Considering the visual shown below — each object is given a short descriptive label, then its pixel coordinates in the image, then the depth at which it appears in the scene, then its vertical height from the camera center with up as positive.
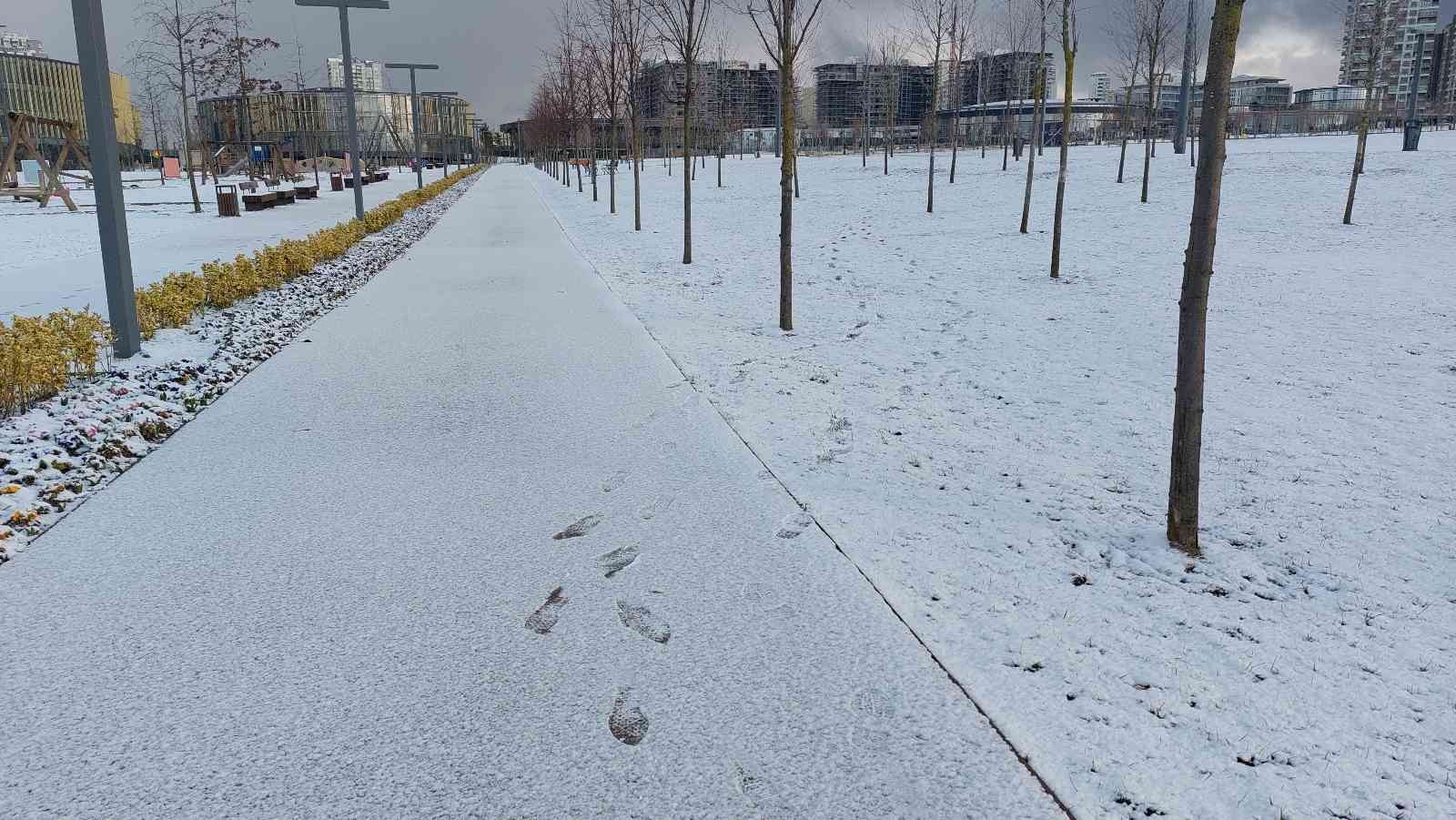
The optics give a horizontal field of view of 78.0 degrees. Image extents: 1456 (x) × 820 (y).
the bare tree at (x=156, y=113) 53.96 +5.96
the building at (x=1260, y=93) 138.75 +18.62
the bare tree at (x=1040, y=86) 14.38 +2.35
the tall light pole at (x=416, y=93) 36.47 +4.86
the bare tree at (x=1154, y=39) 23.52 +4.50
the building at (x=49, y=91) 95.25 +12.65
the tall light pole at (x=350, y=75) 21.44 +3.14
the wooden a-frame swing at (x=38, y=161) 30.97 +1.56
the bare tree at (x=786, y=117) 9.47 +0.93
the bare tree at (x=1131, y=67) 27.41 +4.40
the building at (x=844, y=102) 116.69 +14.60
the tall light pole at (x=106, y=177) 7.62 +0.25
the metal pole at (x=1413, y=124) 33.19 +3.15
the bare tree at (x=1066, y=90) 12.45 +1.64
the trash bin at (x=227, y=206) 26.91 -0.01
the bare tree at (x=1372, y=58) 18.33 +3.05
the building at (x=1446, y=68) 107.09 +17.56
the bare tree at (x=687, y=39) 14.30 +2.71
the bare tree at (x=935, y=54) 24.86 +4.29
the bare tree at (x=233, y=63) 31.75 +5.08
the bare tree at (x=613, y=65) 22.39 +3.82
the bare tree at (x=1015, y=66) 24.07 +4.60
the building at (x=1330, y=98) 107.22 +13.94
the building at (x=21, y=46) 103.81 +19.71
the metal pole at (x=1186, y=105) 33.97 +4.33
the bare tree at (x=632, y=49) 21.42 +3.78
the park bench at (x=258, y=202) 29.23 +0.11
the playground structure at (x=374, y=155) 59.01 +4.24
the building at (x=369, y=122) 103.83 +11.60
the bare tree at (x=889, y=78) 42.59 +7.06
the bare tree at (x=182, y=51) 27.58 +4.72
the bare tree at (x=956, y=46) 25.16 +4.66
